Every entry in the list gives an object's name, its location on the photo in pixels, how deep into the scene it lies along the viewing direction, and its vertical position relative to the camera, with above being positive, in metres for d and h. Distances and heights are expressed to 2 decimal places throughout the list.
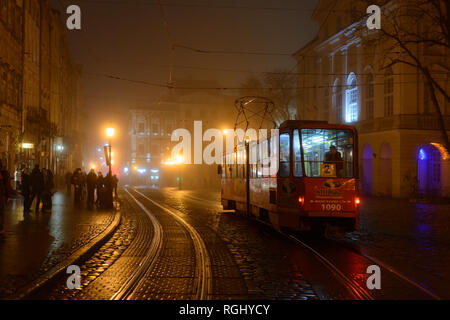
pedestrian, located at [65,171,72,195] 37.28 -0.31
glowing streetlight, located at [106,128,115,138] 24.28 +2.04
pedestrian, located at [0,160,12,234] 12.55 -0.37
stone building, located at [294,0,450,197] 34.78 +4.47
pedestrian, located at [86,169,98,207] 26.06 -0.39
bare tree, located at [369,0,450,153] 33.72 +8.04
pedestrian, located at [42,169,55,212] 19.47 -0.76
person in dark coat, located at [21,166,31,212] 18.70 -0.50
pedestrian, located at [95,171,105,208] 23.52 -0.62
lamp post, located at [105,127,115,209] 23.50 -0.35
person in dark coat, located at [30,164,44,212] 18.73 -0.20
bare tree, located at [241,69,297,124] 45.97 +7.81
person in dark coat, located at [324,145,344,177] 13.10 +0.42
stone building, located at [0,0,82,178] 25.06 +5.61
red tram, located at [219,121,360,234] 12.87 -0.07
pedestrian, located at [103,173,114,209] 23.41 -0.70
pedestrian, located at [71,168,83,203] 27.38 -0.40
